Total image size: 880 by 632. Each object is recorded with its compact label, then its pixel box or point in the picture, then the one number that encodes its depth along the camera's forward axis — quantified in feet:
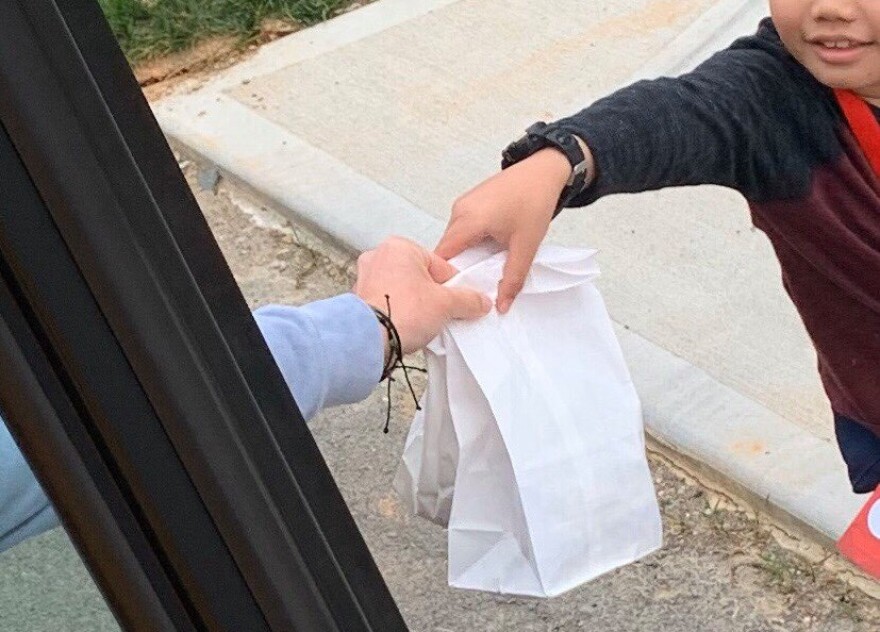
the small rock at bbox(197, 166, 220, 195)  12.86
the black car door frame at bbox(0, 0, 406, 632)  2.79
